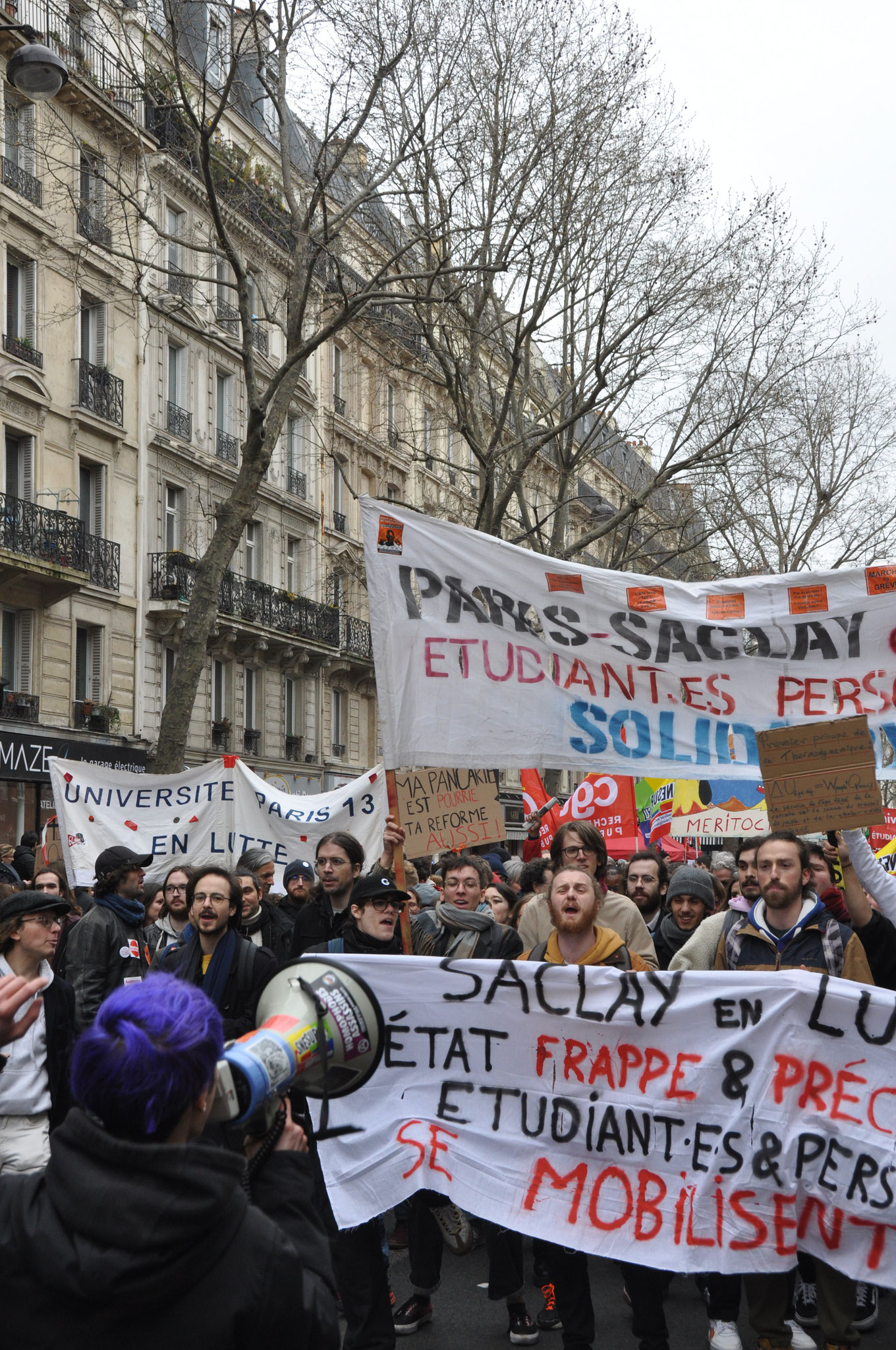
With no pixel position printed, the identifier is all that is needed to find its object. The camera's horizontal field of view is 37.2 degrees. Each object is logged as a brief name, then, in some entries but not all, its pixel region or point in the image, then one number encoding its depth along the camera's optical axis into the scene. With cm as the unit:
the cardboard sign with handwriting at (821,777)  462
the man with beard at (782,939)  439
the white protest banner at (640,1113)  423
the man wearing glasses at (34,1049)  449
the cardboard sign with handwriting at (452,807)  703
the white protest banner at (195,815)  1030
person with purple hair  187
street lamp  889
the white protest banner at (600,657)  555
